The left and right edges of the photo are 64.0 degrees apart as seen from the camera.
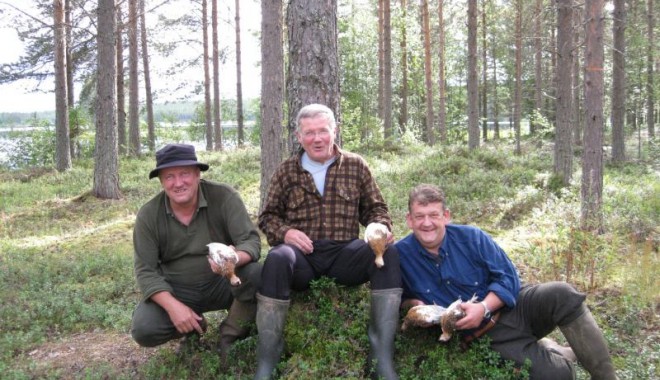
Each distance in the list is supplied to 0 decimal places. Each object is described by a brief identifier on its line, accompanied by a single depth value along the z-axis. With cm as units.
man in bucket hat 391
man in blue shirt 351
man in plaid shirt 371
